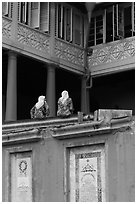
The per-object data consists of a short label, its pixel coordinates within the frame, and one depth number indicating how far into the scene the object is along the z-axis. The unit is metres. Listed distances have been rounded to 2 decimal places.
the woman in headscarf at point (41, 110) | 17.44
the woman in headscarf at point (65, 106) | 16.53
